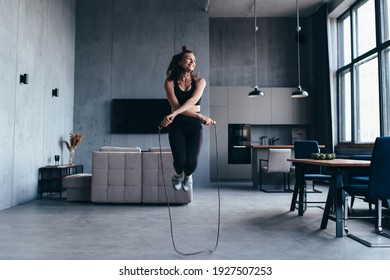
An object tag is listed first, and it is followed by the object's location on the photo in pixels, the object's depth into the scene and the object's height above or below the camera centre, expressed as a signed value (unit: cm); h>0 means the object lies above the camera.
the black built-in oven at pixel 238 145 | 941 +20
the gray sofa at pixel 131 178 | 503 -40
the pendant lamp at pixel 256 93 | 708 +128
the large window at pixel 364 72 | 648 +180
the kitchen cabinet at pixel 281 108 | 945 +127
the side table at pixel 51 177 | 596 -46
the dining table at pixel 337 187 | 316 -36
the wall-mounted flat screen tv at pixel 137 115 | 804 +91
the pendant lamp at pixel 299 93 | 679 +123
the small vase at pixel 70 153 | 697 -3
